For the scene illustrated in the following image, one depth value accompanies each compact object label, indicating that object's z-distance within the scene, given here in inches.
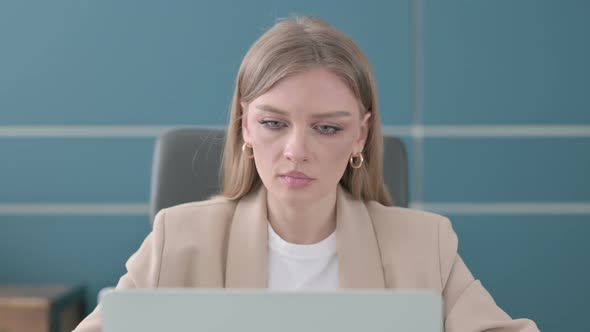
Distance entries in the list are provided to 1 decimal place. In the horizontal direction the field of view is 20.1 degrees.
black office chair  89.4
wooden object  113.7
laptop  62.6
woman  78.4
